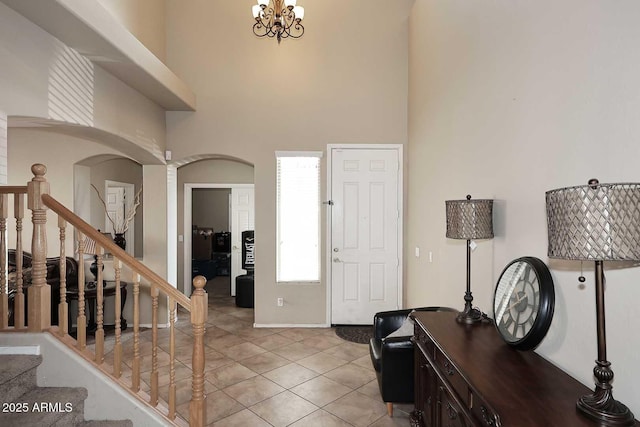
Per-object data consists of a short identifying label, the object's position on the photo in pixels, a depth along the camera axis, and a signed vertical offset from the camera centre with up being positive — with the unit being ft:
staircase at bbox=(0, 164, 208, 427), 7.51 -2.07
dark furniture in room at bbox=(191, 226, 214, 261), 29.63 -2.28
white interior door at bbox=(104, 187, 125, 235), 18.58 +0.45
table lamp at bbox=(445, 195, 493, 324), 7.42 -0.21
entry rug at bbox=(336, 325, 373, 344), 14.90 -5.08
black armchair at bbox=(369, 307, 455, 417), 8.82 -3.80
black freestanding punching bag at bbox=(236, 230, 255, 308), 19.72 -4.12
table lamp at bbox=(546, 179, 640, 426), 3.49 -0.22
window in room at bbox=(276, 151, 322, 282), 16.42 -0.15
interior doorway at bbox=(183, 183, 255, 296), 20.49 -0.22
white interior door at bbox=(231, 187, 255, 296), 21.61 -0.25
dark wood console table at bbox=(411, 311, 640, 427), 4.15 -2.24
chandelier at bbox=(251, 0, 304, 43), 12.19 +6.95
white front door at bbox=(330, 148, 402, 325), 16.29 -0.79
